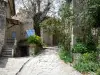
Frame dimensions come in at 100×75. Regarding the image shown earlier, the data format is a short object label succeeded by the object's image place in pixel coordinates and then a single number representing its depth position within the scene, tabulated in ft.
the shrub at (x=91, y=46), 20.04
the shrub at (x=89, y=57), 18.43
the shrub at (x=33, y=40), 25.65
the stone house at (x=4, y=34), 24.52
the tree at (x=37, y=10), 33.82
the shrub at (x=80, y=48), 19.97
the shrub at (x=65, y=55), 20.33
